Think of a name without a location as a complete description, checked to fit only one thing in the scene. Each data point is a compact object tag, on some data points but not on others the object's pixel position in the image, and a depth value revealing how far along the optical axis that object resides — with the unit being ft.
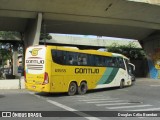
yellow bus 60.70
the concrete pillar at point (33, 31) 91.20
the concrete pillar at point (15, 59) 176.20
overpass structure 88.17
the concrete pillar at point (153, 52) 133.31
